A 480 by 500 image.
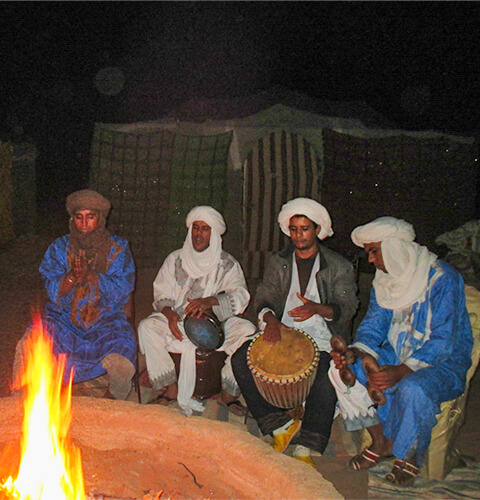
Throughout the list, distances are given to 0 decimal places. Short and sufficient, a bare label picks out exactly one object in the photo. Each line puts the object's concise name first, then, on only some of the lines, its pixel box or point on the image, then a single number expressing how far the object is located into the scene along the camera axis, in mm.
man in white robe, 4473
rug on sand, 3457
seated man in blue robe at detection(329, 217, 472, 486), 3457
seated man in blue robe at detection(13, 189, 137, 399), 4164
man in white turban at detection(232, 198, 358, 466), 3891
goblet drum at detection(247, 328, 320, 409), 3781
